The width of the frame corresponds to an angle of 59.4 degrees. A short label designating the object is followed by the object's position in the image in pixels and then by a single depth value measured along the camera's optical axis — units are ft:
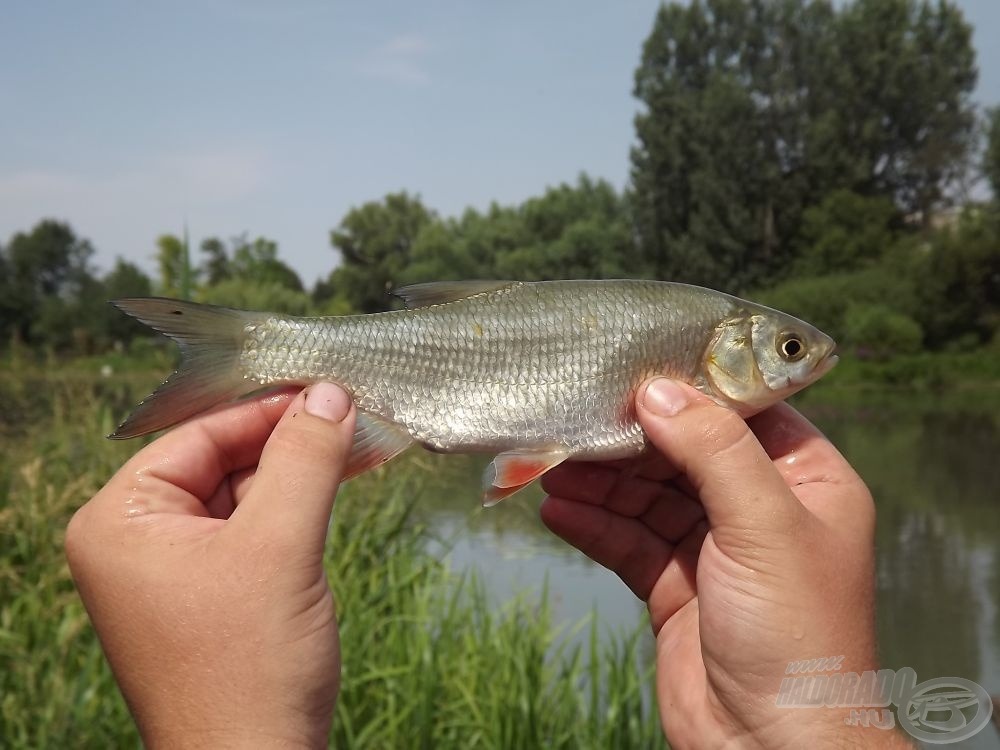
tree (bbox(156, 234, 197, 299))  76.13
